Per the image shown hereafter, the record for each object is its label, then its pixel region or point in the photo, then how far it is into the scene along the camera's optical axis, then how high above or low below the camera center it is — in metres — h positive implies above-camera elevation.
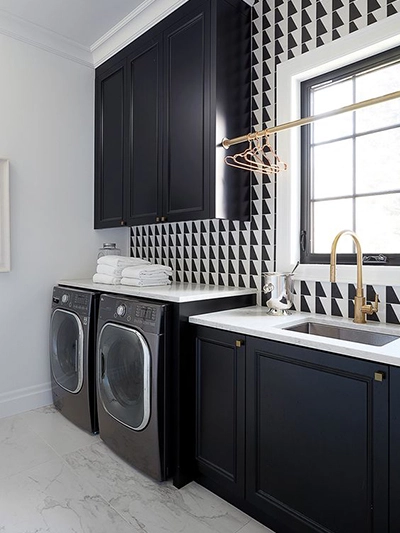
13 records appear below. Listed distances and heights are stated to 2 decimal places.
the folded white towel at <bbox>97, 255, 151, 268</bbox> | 2.53 +0.00
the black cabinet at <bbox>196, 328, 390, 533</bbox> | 1.25 -0.67
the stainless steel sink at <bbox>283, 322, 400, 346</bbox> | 1.65 -0.34
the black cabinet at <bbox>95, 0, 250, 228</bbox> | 2.15 +0.90
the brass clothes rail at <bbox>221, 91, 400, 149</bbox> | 1.47 +0.62
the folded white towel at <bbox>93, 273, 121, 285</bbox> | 2.49 -0.12
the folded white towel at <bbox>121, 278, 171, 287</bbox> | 2.34 -0.14
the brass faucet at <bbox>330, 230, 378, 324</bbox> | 1.71 -0.16
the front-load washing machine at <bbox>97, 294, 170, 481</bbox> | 1.88 -0.63
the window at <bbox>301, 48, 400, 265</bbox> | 1.84 +0.49
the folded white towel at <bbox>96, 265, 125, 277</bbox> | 2.51 -0.06
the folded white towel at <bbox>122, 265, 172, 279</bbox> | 2.36 -0.07
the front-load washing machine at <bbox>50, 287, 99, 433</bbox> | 2.40 -0.62
